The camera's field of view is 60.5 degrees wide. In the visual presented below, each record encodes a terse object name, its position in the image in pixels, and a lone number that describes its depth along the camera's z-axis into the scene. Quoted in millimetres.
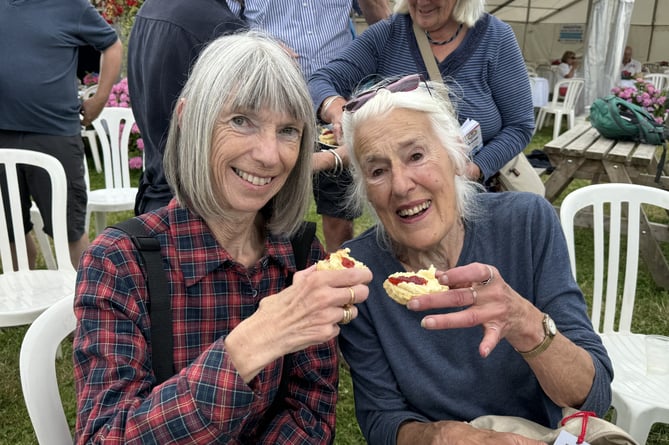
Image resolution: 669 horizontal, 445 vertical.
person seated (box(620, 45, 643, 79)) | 13848
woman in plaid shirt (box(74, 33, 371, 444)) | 1195
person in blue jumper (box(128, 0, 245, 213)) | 2012
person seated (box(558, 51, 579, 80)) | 13938
